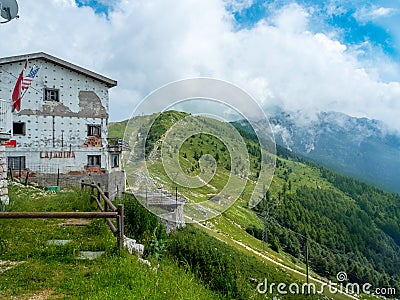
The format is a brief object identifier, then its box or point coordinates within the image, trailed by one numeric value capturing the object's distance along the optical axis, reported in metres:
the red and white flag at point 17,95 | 13.72
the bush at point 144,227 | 9.91
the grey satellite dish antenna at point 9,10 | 10.34
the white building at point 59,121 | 23.31
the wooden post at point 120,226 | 6.28
